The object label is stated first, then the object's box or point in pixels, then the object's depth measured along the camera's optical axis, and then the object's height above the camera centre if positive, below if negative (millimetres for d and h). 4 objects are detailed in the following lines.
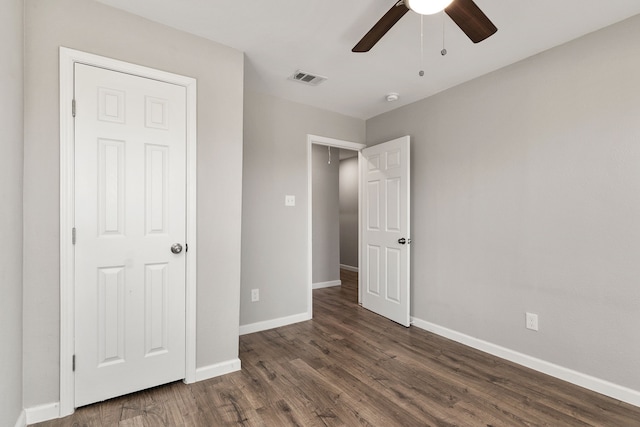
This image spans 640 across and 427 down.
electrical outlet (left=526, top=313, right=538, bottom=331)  2445 -859
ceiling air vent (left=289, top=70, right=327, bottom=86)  2822 +1293
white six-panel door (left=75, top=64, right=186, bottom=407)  1867 -118
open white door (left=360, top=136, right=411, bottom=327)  3402 -187
